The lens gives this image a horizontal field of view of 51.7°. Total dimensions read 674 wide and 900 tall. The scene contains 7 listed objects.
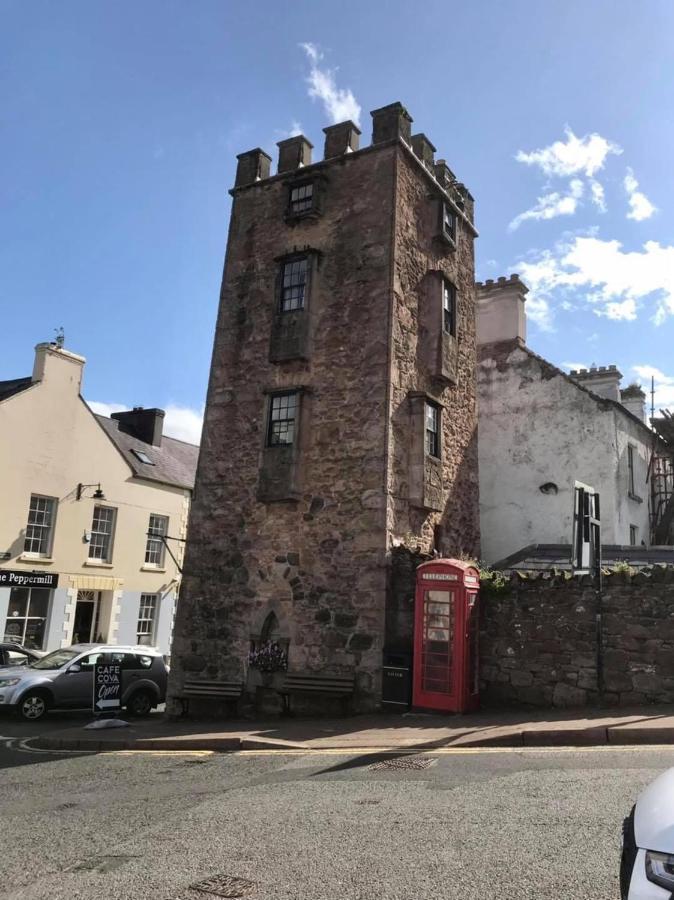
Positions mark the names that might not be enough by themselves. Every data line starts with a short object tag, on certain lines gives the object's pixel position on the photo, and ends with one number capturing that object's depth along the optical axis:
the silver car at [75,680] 14.61
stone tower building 14.15
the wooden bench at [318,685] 13.05
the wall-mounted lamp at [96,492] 24.24
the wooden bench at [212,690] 14.47
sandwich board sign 13.42
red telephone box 11.80
